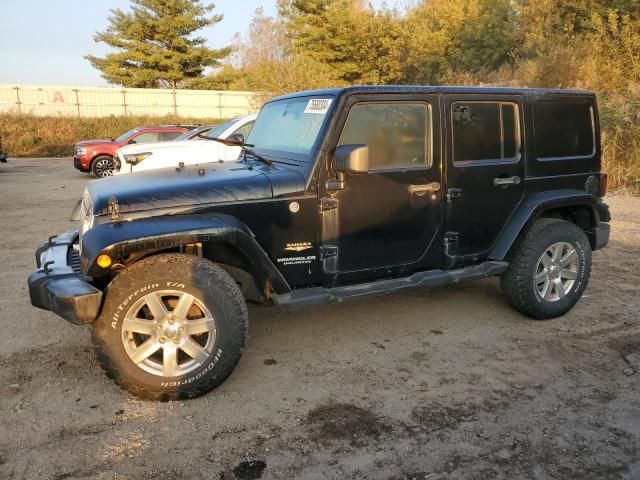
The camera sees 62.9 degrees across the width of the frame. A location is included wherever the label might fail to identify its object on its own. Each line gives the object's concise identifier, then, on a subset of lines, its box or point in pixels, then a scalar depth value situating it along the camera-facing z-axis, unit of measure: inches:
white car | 304.3
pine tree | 1482.5
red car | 605.6
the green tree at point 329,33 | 1379.2
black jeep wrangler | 124.1
